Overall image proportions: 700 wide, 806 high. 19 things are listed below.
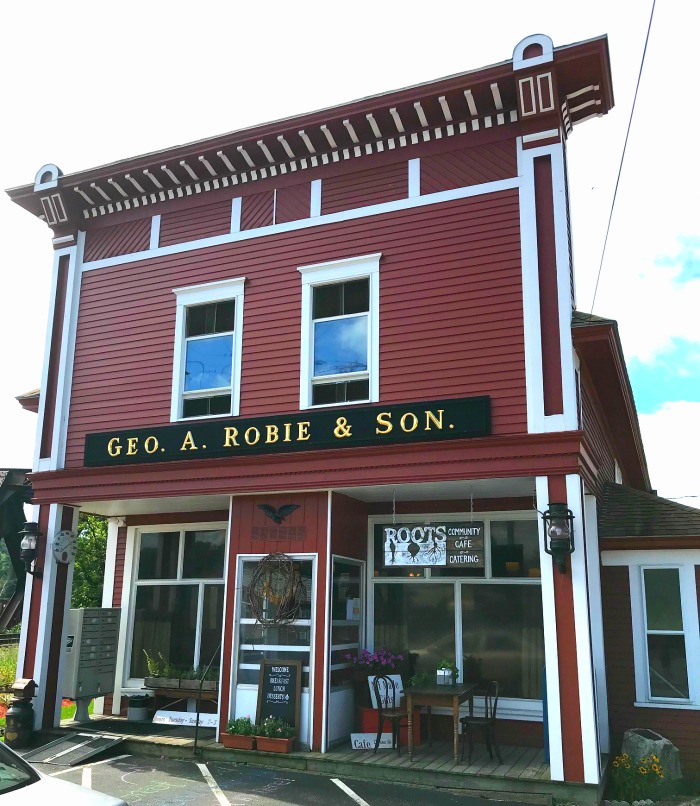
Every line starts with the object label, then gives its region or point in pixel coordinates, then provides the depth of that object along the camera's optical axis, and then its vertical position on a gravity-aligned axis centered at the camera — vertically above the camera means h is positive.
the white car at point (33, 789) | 4.68 -1.11
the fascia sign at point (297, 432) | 9.53 +2.22
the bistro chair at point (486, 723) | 9.13 -1.29
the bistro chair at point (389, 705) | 9.69 -1.21
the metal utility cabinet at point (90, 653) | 11.85 -0.76
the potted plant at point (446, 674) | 9.94 -0.80
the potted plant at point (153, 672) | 11.96 -1.03
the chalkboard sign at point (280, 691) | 9.85 -1.04
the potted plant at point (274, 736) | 9.52 -1.54
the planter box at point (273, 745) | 9.51 -1.63
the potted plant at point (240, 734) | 9.77 -1.56
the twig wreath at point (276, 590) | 10.15 +0.19
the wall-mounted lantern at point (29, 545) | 11.73 +0.80
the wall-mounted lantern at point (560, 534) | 8.48 +0.79
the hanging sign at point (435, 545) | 9.72 +0.77
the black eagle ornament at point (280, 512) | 10.51 +1.20
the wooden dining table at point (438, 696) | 9.06 -1.01
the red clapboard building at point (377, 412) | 9.41 +2.50
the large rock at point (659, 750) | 8.91 -1.54
